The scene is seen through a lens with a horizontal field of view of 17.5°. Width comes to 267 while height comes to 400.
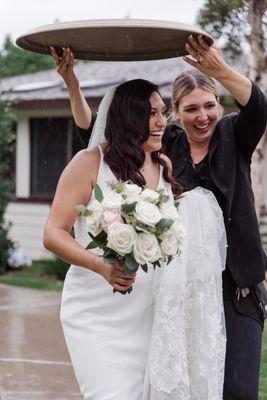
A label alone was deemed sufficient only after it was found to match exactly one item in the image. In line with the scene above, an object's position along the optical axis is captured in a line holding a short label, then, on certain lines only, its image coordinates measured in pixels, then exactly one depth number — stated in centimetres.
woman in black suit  398
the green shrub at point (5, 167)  1250
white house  1538
